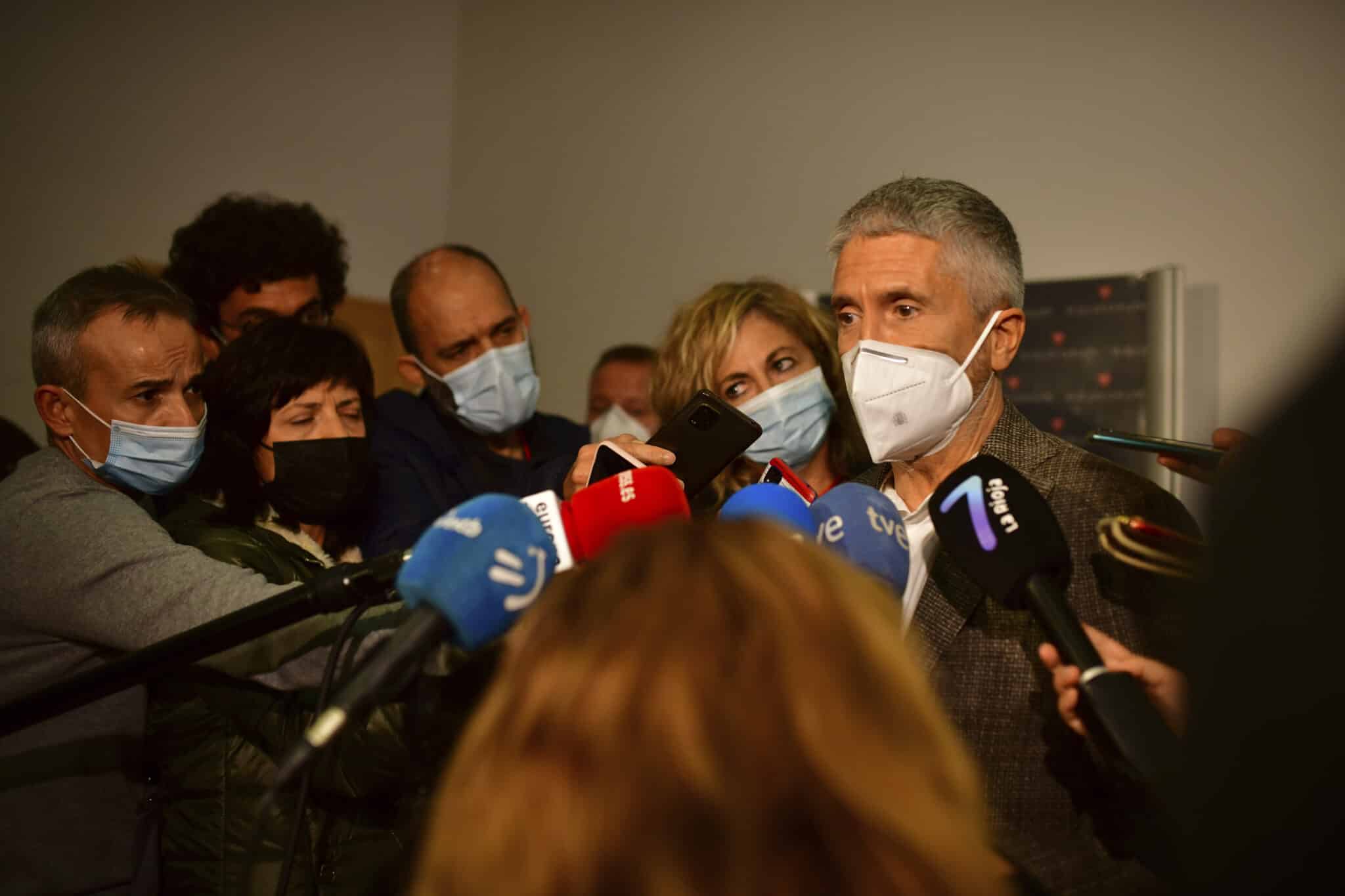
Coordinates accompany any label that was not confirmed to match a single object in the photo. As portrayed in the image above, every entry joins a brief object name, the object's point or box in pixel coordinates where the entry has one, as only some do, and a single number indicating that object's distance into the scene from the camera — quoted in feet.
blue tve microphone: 3.28
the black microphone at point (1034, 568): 2.61
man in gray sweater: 4.57
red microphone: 3.39
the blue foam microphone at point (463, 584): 2.49
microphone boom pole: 2.92
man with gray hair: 3.95
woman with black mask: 4.64
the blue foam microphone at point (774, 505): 3.33
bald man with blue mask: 7.75
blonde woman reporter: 6.30
